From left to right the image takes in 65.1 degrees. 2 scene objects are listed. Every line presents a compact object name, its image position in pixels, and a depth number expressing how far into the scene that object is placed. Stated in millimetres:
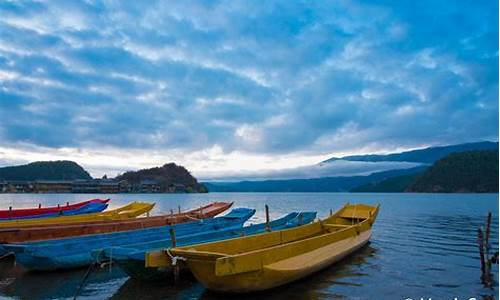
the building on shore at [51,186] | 174125
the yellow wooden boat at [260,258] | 10820
